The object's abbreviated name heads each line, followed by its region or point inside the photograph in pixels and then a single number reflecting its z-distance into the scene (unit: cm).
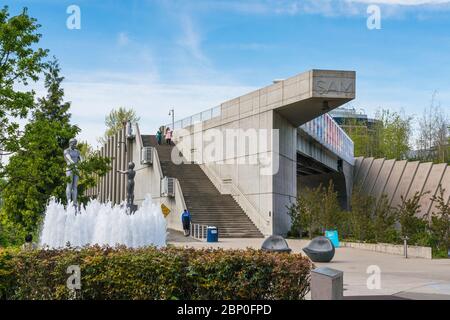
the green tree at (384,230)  3020
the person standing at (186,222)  3338
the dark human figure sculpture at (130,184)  2788
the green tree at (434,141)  7775
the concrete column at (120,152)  5569
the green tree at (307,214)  3509
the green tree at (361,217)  3122
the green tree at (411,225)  2823
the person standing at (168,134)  5228
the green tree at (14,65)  2078
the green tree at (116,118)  7744
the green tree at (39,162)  2122
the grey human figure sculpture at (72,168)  2081
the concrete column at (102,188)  6785
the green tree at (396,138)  8062
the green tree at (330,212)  3416
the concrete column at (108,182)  6266
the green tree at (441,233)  2734
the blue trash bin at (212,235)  2961
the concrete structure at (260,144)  3453
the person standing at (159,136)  5212
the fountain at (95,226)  1827
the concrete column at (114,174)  5919
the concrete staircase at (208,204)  3610
